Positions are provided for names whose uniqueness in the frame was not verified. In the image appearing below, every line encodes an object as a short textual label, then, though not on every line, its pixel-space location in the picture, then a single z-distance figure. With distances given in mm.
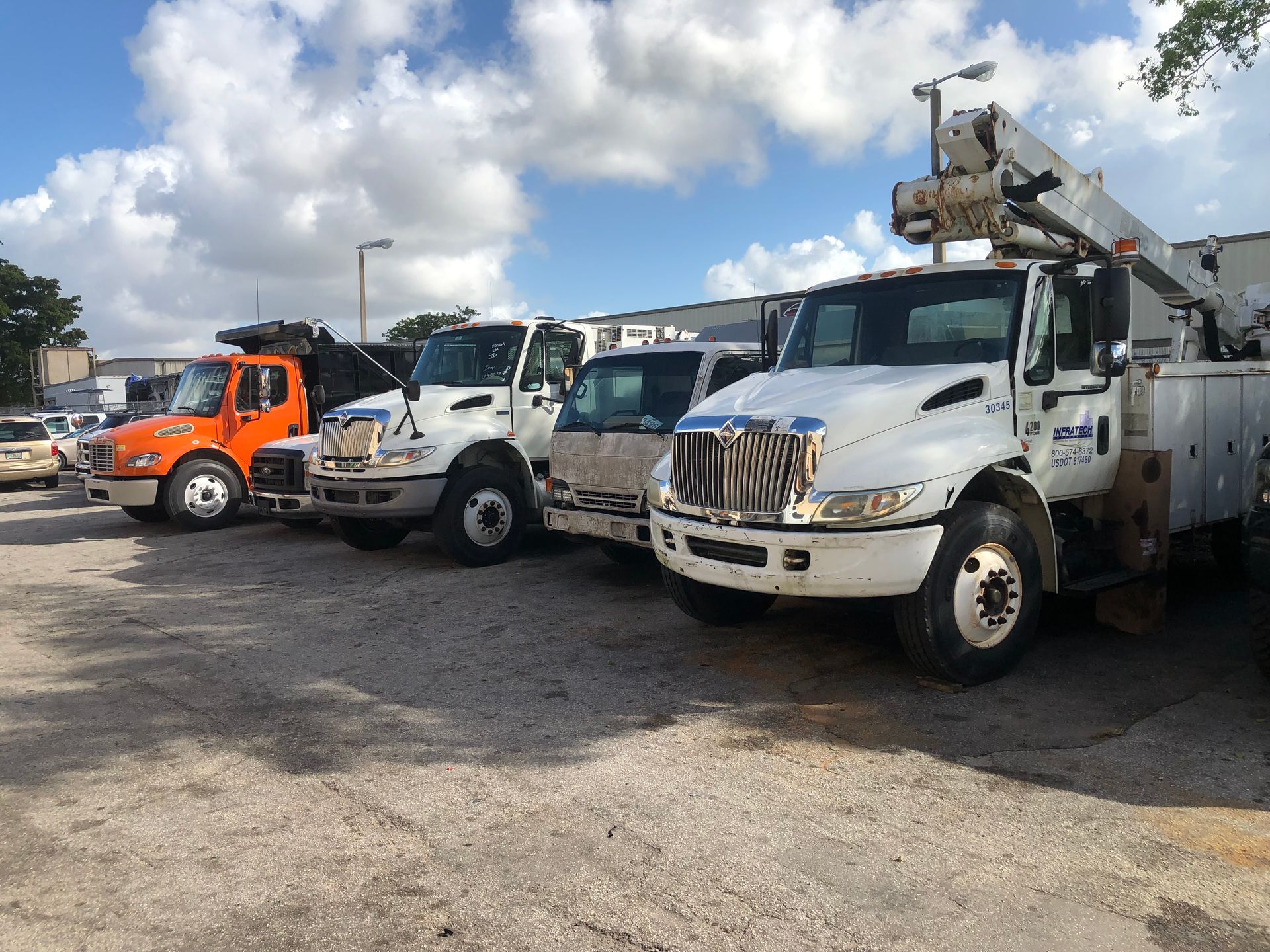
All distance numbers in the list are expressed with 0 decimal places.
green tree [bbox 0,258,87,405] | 64438
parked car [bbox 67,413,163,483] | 14898
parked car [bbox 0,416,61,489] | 21531
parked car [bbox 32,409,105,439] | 30578
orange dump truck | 13648
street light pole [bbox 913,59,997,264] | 12531
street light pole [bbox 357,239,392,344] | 28438
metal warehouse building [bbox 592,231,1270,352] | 23938
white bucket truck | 5422
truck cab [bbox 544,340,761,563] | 8391
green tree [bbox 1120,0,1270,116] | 14469
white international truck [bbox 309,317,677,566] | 9930
